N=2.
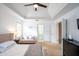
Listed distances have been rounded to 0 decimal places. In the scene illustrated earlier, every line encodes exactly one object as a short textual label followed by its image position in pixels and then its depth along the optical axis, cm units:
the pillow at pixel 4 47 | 131
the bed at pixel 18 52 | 120
